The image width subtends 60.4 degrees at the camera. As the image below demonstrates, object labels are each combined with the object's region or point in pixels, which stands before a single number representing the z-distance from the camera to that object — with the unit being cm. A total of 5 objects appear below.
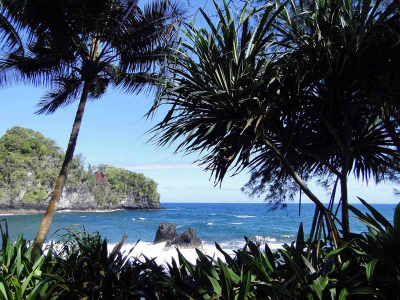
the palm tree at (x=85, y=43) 540
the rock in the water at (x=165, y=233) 2459
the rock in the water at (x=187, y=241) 2181
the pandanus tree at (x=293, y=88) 292
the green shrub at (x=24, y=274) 245
